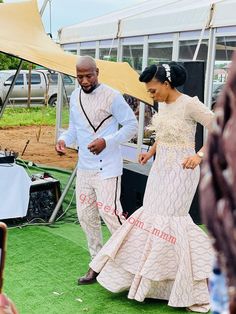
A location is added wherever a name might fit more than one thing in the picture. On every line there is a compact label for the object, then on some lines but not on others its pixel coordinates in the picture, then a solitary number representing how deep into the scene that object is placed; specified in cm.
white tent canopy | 793
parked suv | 2397
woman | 398
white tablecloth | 636
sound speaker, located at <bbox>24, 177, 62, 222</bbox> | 669
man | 450
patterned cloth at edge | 90
